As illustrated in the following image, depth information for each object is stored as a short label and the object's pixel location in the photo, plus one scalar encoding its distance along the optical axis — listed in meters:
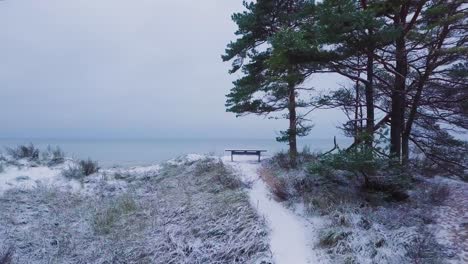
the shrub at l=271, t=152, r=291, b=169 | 11.03
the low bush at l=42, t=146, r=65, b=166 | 13.45
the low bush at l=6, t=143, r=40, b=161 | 13.90
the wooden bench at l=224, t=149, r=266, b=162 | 14.44
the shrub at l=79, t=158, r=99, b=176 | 12.37
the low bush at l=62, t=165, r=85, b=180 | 11.62
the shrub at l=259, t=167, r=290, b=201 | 8.06
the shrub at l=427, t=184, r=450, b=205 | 7.43
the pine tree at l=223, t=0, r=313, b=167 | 11.90
